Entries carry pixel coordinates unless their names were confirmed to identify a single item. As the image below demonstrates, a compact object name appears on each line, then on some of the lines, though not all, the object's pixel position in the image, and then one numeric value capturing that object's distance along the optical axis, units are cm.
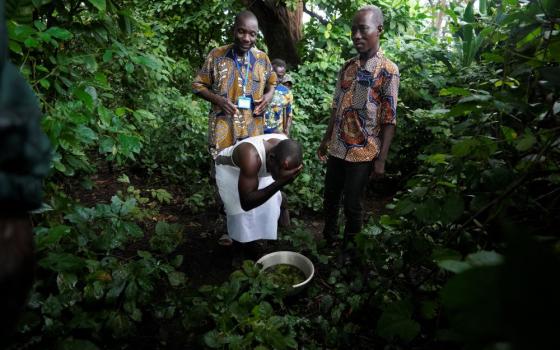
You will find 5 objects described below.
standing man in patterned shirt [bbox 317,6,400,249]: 279
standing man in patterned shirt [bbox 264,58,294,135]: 421
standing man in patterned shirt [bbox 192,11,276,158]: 324
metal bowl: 261
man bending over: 258
